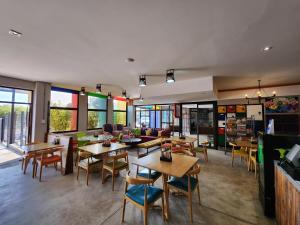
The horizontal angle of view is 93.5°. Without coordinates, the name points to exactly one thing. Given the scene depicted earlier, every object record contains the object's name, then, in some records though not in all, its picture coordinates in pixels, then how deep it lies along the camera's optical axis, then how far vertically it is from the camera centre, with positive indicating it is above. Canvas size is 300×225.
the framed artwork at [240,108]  5.82 +0.41
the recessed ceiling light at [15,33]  2.00 +1.22
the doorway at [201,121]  6.34 -0.14
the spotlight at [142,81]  3.75 +0.98
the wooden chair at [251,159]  3.59 -1.03
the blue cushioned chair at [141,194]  1.75 -1.04
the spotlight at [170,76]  3.38 +1.02
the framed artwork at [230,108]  5.97 +0.44
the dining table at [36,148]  3.20 -0.73
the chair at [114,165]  2.82 -1.00
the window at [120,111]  8.41 +0.42
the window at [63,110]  5.66 +0.33
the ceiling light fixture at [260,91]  5.53 +1.10
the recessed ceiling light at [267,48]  2.38 +1.21
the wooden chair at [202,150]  4.37 -0.99
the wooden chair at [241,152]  3.87 -0.97
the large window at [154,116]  7.95 +0.11
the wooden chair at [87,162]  3.05 -1.00
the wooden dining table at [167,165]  1.92 -0.72
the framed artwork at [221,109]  6.11 +0.40
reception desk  1.34 -0.87
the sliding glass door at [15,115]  4.43 +0.06
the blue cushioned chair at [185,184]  2.02 -1.01
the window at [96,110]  7.03 +0.38
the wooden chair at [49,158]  3.25 -0.99
